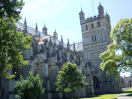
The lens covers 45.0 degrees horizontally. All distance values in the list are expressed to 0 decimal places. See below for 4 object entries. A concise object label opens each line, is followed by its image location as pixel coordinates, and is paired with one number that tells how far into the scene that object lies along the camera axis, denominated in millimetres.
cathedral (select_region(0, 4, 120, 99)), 22906
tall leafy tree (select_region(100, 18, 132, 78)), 21447
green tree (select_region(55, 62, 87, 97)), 22766
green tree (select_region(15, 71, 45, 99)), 16312
